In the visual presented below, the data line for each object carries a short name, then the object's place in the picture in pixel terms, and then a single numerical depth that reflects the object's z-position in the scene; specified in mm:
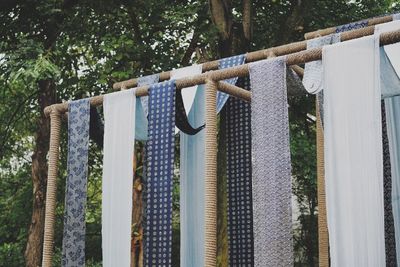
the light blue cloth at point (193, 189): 4109
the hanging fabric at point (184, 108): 4039
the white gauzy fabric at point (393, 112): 3527
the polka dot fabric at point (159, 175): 3539
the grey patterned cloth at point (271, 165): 2990
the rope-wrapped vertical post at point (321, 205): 3980
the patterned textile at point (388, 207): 3828
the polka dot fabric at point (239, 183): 4148
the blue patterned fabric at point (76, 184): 3963
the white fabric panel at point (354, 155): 2654
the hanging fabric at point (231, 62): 4462
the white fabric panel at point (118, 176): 3652
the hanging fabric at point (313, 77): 3793
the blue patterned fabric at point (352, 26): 4618
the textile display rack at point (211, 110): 3188
